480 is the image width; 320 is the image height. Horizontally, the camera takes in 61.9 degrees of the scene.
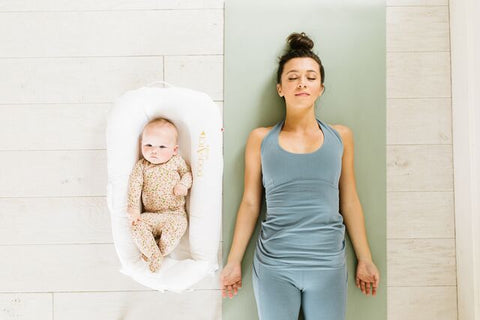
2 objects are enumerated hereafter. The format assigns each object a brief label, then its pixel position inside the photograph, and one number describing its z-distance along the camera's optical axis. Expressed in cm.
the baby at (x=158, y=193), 129
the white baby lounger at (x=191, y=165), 131
